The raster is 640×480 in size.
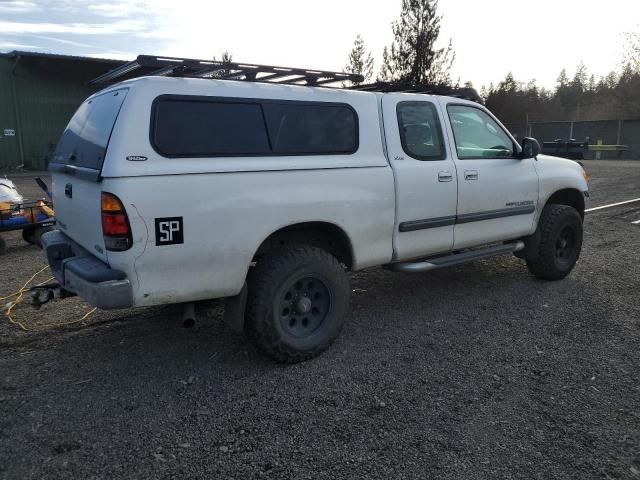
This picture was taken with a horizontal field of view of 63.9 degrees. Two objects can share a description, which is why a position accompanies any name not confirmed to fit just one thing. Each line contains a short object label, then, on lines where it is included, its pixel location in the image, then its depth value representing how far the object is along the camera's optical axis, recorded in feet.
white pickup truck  10.15
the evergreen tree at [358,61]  77.87
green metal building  72.79
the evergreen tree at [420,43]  72.79
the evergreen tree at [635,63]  130.32
